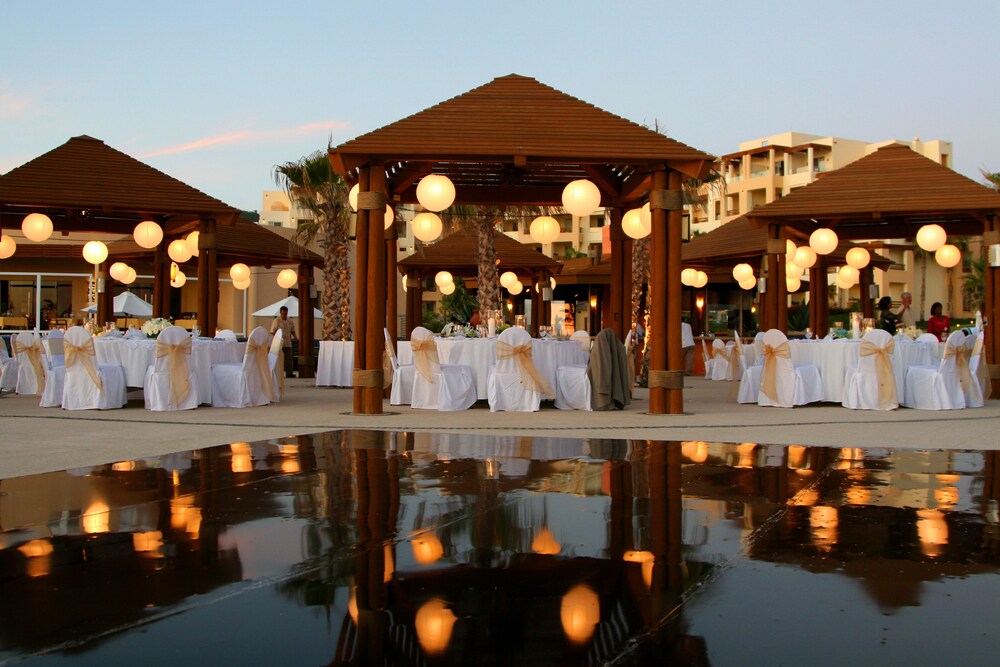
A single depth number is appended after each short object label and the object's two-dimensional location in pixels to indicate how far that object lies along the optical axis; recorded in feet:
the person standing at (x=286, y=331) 71.05
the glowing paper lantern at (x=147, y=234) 54.39
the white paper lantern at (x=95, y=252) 59.98
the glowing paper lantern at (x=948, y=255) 64.59
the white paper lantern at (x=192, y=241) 57.15
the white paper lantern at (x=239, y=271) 77.56
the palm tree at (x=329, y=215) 82.07
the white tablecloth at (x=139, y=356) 46.50
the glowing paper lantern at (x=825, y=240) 54.65
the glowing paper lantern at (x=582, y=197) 43.50
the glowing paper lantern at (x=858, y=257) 66.90
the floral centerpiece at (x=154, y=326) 47.96
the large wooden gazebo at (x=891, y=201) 52.01
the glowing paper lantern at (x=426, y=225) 53.83
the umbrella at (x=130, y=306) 92.27
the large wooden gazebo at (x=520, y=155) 41.42
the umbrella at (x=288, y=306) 98.63
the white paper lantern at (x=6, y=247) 57.31
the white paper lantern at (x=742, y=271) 79.36
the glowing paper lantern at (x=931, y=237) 51.52
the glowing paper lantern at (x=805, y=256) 66.44
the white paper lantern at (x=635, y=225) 49.47
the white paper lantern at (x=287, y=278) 83.87
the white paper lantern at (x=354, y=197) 43.87
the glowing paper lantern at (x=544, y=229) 55.83
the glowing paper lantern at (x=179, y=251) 60.03
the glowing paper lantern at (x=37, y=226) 51.57
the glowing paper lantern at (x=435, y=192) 41.98
